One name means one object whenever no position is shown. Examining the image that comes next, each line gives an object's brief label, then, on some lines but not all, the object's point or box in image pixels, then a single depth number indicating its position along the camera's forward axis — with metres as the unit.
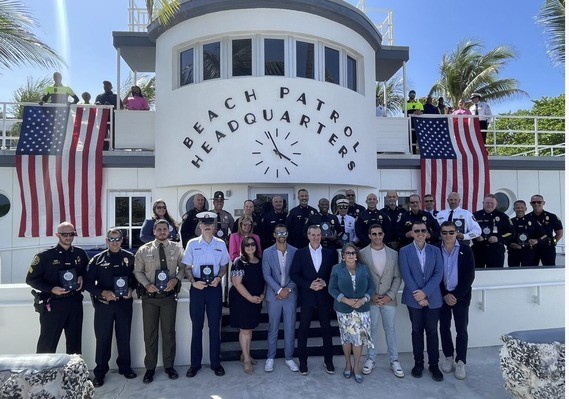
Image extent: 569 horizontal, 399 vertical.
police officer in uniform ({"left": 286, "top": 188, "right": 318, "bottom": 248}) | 6.83
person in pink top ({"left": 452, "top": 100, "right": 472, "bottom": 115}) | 11.11
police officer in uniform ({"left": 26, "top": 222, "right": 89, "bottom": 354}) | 4.81
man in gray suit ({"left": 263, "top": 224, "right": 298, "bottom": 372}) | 5.21
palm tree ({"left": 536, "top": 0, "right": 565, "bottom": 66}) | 7.84
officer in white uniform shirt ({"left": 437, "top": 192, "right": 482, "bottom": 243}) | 6.58
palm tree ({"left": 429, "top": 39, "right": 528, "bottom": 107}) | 22.76
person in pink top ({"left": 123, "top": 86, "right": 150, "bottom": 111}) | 9.80
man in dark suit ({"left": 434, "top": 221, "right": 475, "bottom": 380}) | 5.07
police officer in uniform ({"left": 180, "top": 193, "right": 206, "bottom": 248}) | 6.80
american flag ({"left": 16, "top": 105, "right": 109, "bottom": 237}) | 8.45
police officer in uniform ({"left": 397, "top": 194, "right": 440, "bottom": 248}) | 6.58
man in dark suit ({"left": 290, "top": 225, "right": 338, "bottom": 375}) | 5.12
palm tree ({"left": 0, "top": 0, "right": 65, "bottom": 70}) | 5.75
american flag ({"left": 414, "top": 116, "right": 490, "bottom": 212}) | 9.95
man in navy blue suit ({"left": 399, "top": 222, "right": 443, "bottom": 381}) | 5.01
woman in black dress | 5.13
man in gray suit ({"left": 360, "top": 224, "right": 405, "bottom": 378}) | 5.14
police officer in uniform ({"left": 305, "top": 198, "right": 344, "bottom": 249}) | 6.34
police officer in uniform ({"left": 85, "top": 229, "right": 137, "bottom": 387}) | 4.91
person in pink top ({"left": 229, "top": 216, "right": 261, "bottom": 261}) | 5.58
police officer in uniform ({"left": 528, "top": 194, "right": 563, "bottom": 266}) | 7.13
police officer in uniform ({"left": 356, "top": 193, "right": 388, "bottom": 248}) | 6.61
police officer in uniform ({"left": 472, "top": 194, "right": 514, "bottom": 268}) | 6.87
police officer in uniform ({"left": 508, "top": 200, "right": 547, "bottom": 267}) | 7.06
